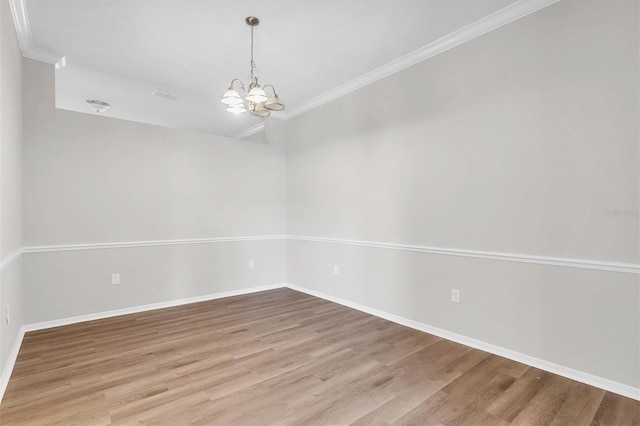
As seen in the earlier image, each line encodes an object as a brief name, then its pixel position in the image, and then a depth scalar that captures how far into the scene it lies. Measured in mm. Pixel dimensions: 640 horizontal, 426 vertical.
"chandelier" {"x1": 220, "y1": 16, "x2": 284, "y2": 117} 2496
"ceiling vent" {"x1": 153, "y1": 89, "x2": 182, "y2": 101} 4089
